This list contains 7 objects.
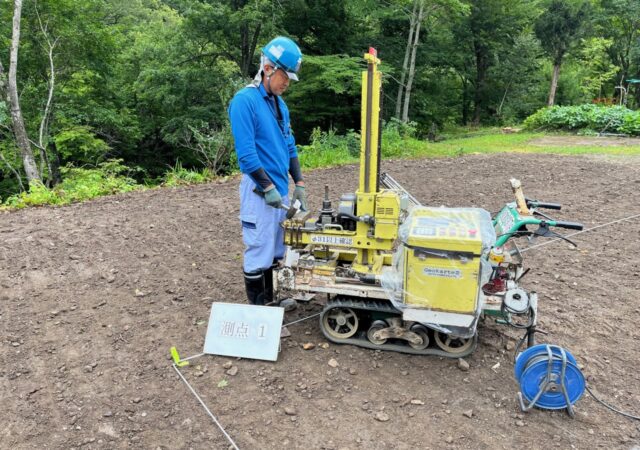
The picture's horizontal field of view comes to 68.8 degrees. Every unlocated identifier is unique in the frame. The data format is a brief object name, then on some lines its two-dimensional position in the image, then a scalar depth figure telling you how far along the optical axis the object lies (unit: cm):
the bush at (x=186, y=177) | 774
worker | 320
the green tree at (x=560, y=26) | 1868
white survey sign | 325
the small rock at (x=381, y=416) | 270
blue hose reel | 265
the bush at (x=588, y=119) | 1326
